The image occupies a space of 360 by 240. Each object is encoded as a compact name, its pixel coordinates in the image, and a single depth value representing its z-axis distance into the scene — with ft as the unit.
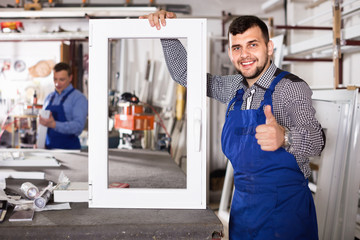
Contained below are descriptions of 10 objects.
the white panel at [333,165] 7.29
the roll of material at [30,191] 4.12
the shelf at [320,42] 8.46
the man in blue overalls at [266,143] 4.19
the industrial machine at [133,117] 8.57
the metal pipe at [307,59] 11.53
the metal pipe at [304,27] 11.33
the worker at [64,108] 10.95
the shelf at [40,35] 8.67
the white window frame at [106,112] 4.01
